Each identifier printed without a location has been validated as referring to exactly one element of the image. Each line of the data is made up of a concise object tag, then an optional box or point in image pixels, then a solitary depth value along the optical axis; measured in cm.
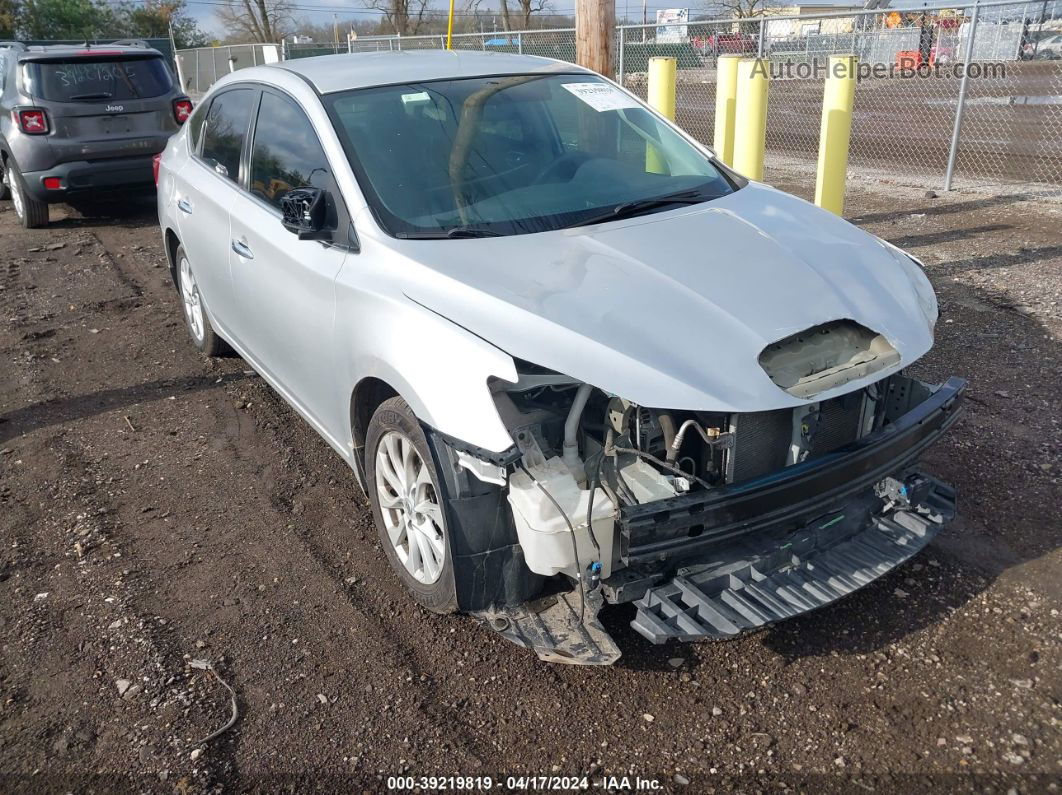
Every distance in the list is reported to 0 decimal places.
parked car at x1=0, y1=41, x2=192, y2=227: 936
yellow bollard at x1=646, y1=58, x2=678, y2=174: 791
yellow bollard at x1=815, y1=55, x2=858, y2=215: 721
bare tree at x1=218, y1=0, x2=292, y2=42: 4507
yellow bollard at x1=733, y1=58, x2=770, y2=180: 763
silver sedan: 270
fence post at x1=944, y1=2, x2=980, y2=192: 911
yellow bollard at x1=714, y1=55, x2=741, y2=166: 824
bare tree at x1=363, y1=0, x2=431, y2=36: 3662
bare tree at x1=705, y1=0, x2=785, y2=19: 4575
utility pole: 661
